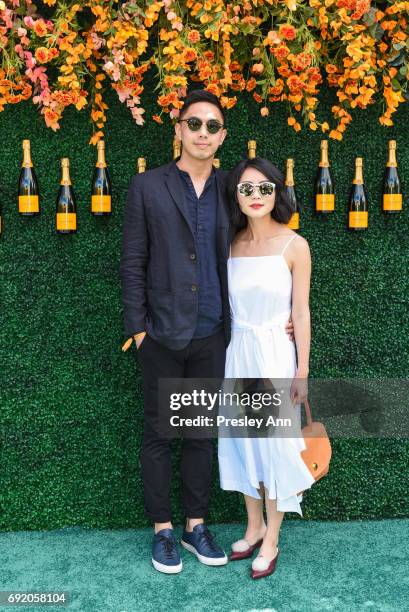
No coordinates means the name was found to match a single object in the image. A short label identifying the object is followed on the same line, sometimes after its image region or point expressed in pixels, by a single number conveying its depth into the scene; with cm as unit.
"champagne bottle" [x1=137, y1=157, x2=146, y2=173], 295
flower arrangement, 265
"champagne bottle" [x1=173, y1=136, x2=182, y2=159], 292
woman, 256
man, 259
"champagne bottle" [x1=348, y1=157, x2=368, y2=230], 308
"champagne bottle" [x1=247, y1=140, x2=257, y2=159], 298
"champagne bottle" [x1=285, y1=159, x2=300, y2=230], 304
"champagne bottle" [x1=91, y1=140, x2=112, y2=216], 298
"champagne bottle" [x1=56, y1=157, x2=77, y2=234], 297
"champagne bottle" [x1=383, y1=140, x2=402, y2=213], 309
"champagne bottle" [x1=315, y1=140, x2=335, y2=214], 305
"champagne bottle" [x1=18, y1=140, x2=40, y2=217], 296
